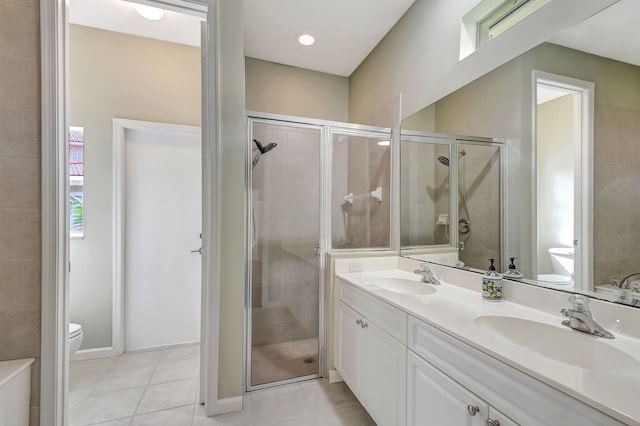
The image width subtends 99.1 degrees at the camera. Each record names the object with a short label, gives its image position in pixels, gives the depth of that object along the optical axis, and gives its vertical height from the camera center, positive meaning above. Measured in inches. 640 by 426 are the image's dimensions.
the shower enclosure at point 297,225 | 78.2 -4.2
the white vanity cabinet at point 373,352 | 50.1 -30.8
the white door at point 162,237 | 98.0 -9.7
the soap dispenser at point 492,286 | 51.4 -14.2
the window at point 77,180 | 91.4 +10.3
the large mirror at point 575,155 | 38.4 +9.2
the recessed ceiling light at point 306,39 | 92.2 +59.3
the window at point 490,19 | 51.1 +39.7
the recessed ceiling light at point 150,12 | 83.2 +61.8
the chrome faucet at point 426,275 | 65.9 -15.6
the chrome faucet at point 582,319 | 35.9 -14.6
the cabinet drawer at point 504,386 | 25.3 -19.7
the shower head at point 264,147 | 77.7 +18.7
